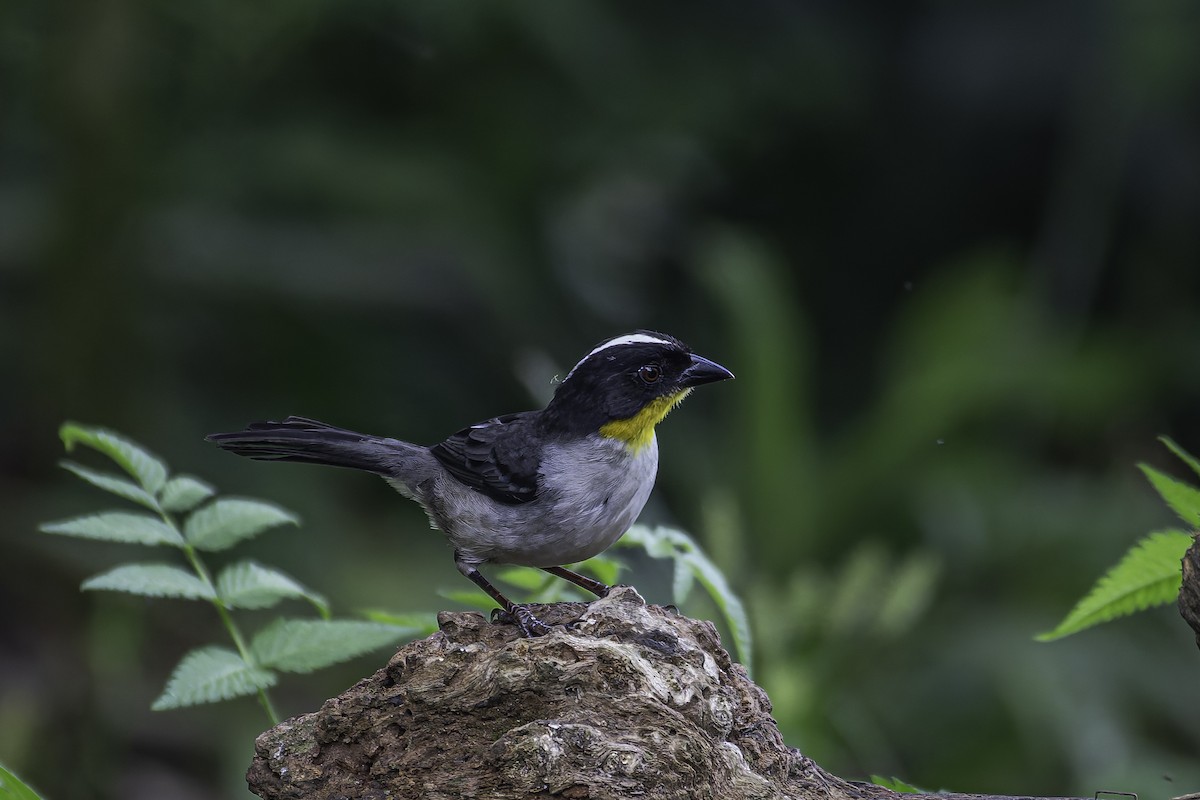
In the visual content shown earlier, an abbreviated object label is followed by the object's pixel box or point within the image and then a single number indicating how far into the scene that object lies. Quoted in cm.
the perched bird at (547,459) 705
